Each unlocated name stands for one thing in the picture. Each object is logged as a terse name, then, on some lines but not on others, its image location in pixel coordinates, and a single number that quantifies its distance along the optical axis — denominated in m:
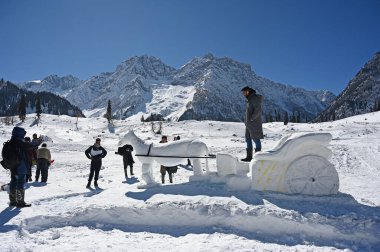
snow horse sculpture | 7.80
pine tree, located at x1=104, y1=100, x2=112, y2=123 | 69.09
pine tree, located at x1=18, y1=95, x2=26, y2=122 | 61.72
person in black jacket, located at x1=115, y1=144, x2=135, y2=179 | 13.23
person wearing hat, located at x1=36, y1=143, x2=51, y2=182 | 12.22
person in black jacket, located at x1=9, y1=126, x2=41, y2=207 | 7.64
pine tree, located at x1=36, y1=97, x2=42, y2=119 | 64.43
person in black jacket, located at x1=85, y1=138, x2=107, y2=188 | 10.21
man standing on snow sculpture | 8.02
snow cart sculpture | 6.96
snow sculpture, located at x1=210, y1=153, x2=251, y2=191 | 7.82
